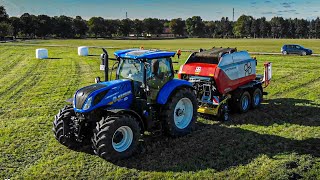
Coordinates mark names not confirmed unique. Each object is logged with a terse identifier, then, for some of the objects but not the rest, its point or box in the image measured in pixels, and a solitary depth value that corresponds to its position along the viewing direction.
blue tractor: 8.27
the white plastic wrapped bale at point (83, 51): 38.83
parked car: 40.31
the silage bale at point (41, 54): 35.09
